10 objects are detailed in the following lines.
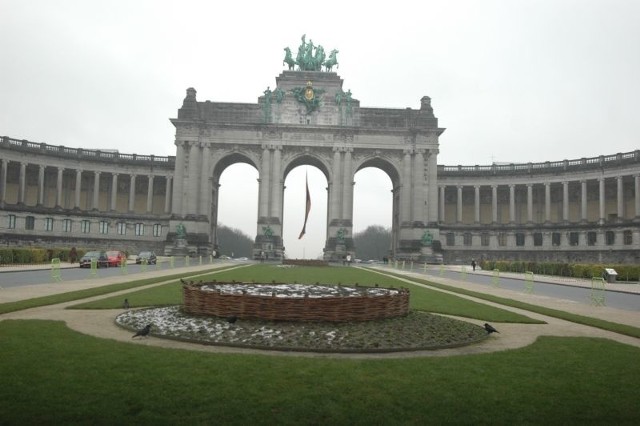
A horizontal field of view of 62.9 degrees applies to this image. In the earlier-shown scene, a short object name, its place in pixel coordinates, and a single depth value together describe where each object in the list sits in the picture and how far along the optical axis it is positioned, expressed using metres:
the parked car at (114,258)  55.31
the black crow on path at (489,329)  14.35
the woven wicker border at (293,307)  14.95
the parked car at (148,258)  64.36
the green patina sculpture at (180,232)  90.06
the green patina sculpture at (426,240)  92.94
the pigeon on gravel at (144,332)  12.61
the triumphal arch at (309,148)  95.19
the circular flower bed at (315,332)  12.27
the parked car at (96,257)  49.66
